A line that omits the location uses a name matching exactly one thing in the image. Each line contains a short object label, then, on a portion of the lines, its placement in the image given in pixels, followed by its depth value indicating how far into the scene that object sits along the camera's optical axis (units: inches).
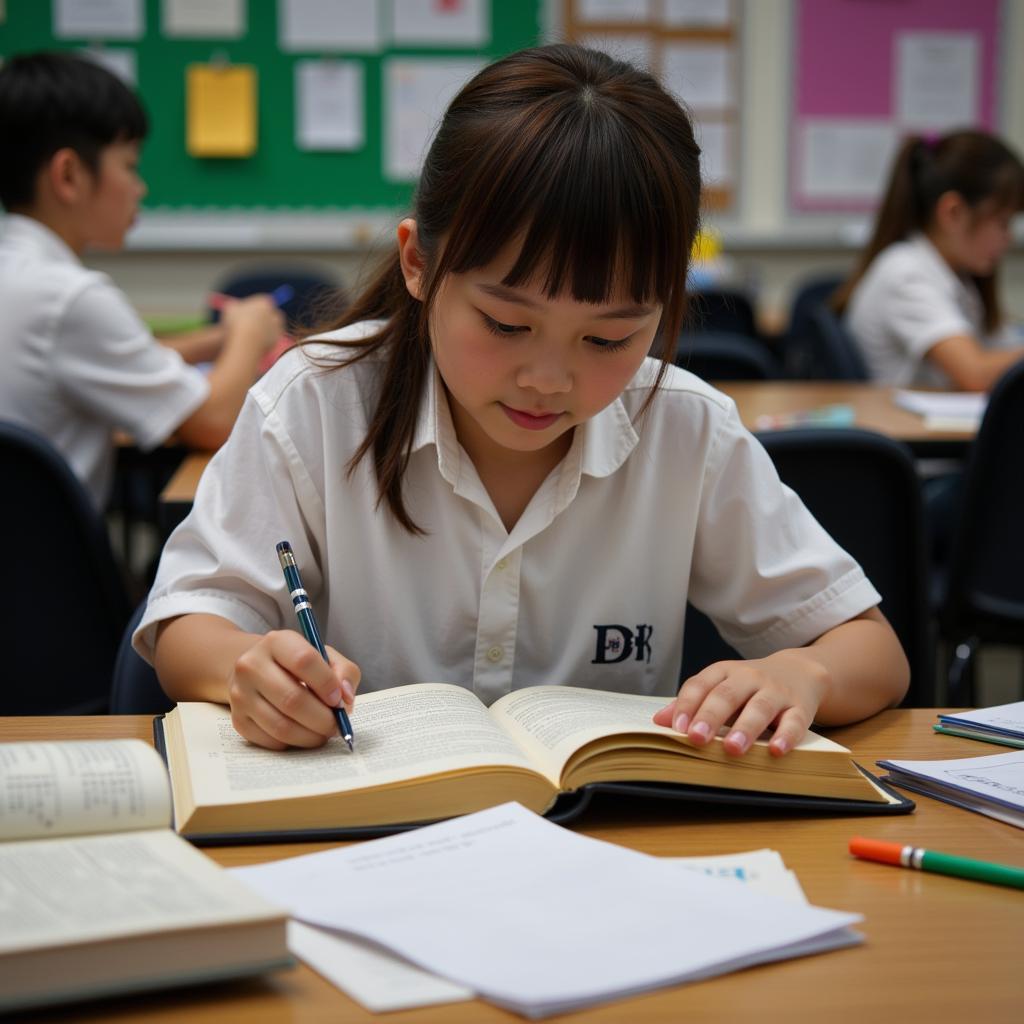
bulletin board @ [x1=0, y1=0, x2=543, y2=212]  198.1
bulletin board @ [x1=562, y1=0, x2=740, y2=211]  208.5
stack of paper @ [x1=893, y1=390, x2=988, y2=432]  95.3
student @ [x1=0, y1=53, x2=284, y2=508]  85.3
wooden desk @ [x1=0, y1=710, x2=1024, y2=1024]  24.6
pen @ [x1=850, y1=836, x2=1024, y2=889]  31.2
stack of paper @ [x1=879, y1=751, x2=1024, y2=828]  35.7
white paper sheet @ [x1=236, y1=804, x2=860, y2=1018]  25.4
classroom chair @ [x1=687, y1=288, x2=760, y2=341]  153.8
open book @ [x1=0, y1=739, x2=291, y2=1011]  23.5
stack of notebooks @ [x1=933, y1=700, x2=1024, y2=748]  41.5
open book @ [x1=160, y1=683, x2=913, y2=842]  32.6
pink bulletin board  210.8
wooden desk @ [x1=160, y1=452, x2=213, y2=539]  66.2
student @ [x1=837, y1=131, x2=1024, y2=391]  126.6
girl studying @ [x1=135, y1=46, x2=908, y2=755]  42.4
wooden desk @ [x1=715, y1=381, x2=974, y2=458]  91.3
